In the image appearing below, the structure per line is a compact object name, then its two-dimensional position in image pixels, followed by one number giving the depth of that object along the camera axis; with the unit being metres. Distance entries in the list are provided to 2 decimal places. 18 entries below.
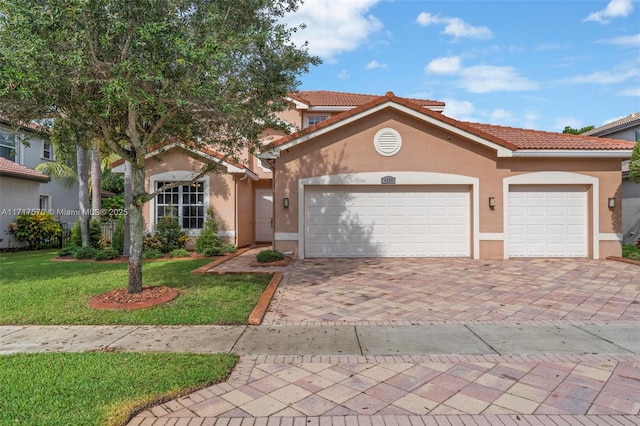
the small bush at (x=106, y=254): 11.78
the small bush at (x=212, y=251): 12.53
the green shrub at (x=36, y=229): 15.62
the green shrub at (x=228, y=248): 13.02
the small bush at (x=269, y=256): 10.34
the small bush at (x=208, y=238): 12.95
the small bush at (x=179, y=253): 12.53
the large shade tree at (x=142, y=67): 4.87
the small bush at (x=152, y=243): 12.96
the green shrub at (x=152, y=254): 12.27
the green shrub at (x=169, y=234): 13.17
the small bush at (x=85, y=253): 12.03
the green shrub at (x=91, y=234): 13.70
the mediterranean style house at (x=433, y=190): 11.38
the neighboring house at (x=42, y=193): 15.73
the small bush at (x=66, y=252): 12.48
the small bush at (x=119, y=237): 13.09
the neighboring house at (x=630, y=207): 15.87
